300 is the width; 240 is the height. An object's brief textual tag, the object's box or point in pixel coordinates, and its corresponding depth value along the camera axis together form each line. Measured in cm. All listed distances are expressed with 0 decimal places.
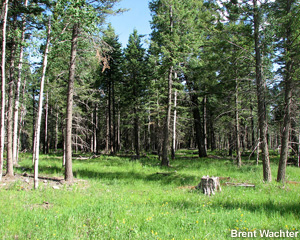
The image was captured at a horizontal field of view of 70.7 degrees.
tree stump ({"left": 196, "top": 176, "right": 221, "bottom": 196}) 818
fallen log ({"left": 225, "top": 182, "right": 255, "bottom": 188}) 898
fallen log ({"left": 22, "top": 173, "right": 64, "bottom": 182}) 1026
